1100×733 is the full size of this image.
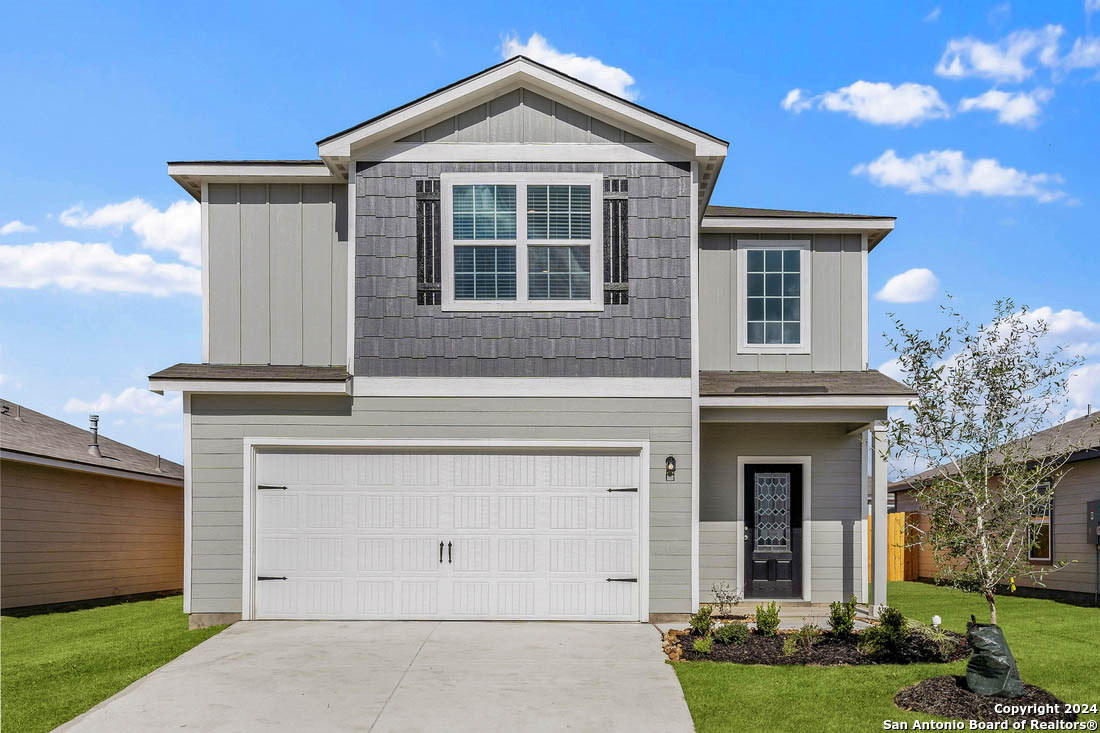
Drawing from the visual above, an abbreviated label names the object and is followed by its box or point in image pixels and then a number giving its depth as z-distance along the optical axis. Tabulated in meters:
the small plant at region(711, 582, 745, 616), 11.80
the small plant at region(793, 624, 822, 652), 9.20
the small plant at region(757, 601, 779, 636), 9.73
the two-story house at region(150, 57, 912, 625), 10.95
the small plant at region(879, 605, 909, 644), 9.11
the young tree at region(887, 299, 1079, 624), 7.85
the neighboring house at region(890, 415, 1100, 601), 14.80
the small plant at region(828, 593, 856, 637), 9.69
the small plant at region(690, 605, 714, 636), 9.53
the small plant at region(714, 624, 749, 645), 9.40
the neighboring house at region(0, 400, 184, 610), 13.59
